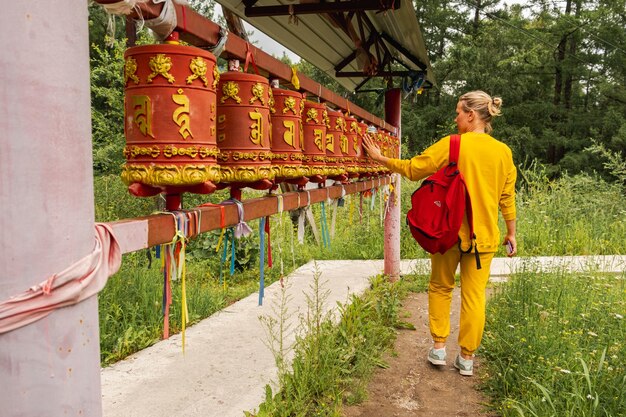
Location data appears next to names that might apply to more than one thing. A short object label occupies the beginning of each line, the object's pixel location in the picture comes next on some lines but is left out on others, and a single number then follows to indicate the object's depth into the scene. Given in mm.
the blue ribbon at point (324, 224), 2809
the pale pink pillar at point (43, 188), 766
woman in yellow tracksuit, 2904
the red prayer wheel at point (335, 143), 2488
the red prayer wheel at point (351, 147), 2788
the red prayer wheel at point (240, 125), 1570
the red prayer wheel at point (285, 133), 1898
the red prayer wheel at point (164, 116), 1245
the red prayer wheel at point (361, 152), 3074
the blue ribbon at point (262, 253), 1861
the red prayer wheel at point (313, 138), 2242
